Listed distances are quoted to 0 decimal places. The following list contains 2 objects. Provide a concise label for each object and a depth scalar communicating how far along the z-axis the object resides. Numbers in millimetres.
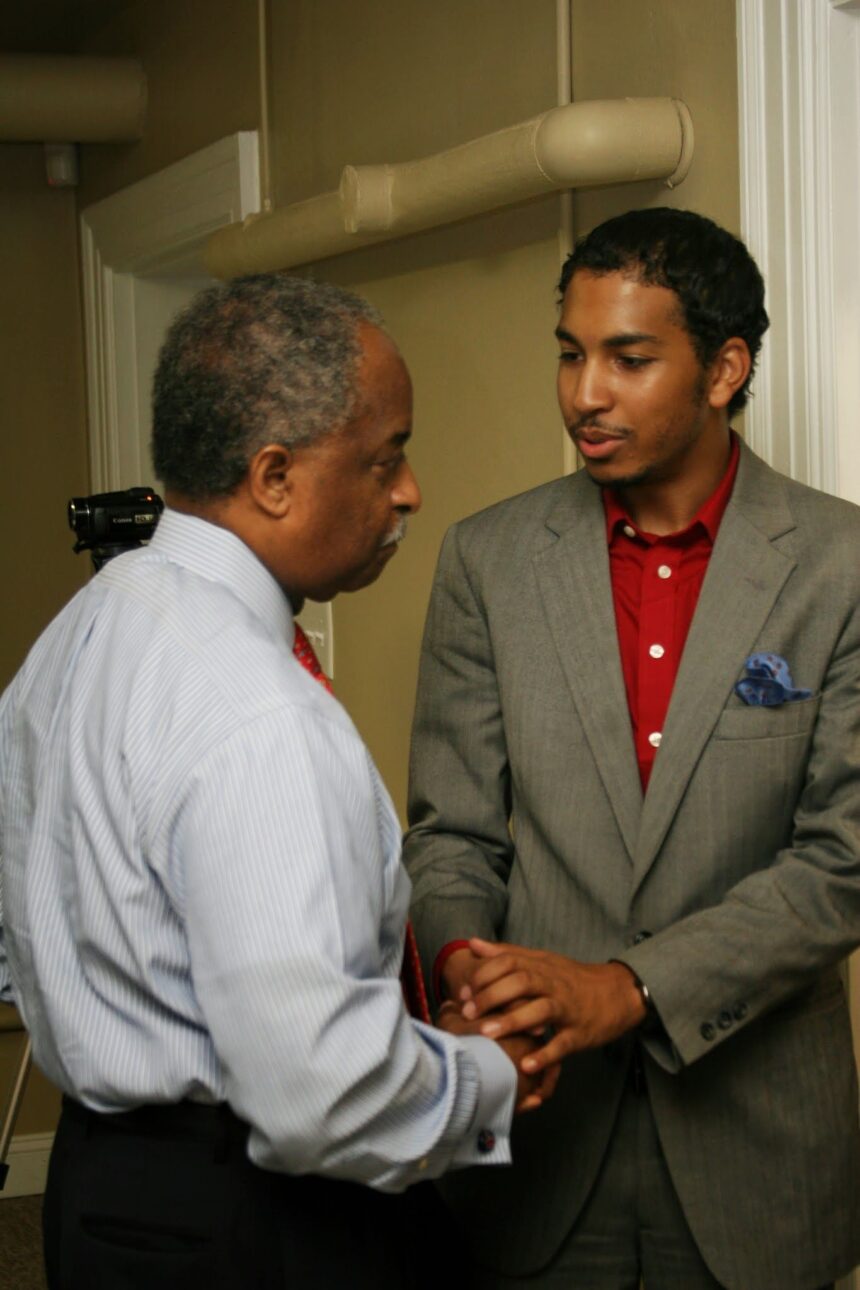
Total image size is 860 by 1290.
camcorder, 2518
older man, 1204
